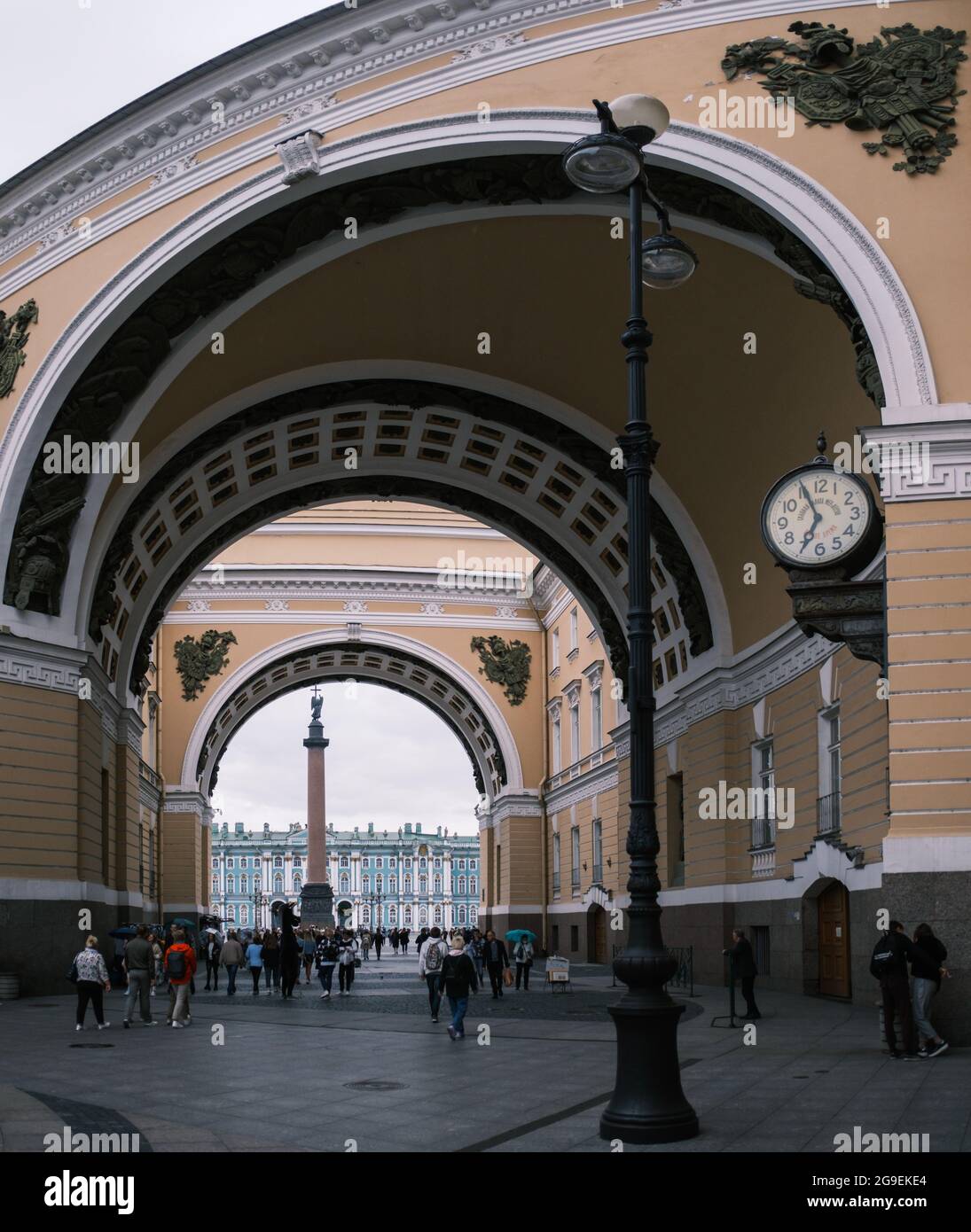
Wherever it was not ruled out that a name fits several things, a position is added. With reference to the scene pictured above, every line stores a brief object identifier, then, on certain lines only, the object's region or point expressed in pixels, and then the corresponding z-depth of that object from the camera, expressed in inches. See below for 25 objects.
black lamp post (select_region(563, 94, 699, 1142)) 392.5
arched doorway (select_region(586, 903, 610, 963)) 1769.2
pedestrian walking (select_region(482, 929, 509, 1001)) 1144.8
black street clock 613.3
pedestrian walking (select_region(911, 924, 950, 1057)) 581.0
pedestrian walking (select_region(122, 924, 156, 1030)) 784.9
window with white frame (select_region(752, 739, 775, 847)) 1049.5
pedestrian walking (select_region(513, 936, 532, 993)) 1245.1
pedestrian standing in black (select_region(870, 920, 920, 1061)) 580.4
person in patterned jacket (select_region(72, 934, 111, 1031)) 740.6
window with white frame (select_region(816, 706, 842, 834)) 925.2
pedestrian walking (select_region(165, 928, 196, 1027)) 802.8
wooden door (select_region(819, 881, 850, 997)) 893.2
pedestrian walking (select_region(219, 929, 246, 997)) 1187.3
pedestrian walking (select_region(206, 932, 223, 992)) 1318.9
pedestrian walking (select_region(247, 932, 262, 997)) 1227.9
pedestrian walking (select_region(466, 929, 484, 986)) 1321.4
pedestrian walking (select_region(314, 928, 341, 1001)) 1139.9
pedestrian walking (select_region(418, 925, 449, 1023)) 862.5
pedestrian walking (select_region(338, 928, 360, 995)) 1238.5
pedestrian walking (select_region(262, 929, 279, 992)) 1300.4
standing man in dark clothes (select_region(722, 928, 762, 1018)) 775.1
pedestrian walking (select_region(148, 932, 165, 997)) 1053.6
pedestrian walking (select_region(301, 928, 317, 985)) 1513.3
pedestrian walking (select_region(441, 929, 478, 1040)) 740.6
